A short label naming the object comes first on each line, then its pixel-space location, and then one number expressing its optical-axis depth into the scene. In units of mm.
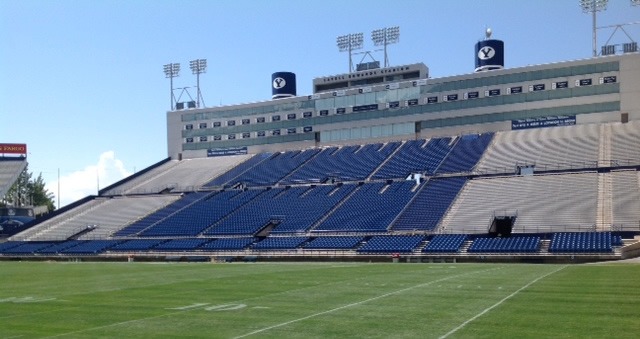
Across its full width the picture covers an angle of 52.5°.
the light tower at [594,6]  68812
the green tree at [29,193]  126938
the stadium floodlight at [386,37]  81125
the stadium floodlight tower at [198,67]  94938
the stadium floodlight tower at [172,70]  95812
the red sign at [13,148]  90375
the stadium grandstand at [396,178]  52781
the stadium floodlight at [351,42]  83188
